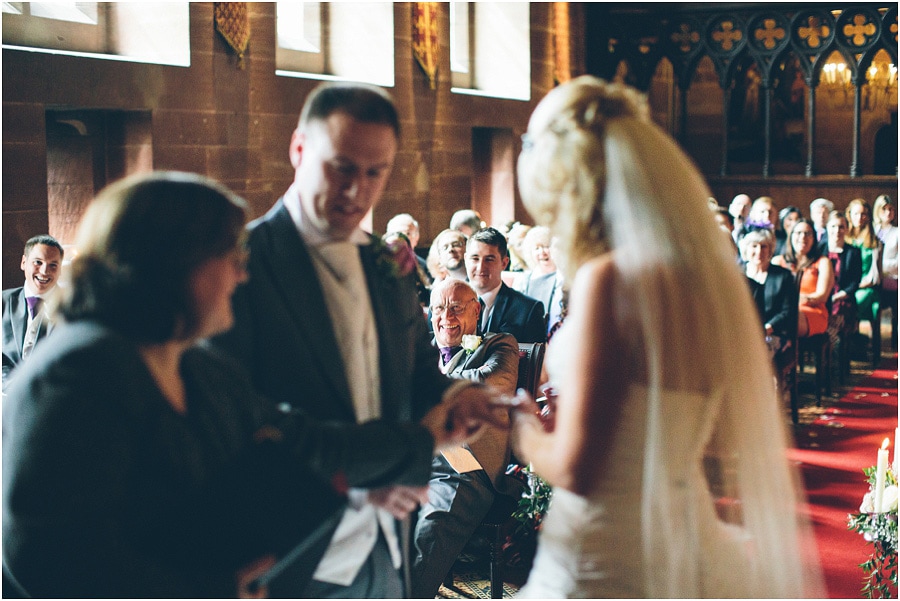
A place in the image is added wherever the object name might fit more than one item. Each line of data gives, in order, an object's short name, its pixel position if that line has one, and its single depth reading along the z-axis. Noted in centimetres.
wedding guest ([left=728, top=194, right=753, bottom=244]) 1174
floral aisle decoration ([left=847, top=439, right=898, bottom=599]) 348
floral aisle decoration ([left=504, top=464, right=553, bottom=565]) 454
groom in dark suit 183
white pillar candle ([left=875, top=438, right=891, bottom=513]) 345
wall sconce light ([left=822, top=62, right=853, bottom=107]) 1683
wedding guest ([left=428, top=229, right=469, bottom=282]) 692
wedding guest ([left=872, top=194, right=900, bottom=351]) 1029
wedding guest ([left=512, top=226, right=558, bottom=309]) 671
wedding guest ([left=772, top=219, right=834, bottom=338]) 826
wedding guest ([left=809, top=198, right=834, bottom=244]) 1076
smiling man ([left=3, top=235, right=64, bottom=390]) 472
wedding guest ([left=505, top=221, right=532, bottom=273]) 815
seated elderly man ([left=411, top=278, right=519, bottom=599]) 394
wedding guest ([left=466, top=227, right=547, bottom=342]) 558
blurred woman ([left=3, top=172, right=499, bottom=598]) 134
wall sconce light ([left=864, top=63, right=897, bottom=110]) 1847
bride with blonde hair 182
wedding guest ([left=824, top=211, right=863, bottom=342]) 925
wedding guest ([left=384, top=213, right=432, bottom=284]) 881
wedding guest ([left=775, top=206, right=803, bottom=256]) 1070
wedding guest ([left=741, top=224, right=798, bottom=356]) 738
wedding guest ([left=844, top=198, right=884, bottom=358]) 999
